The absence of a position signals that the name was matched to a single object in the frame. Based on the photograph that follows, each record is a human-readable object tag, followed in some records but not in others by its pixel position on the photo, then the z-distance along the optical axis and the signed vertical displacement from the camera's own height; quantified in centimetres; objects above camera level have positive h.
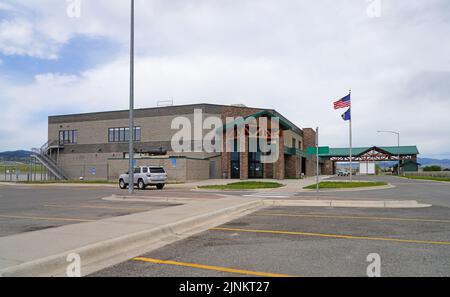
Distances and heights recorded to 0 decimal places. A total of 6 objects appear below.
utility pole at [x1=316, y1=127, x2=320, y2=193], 1933 +121
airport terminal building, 4159 +164
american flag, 2830 +467
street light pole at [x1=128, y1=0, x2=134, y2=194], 1819 +353
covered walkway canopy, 8700 +176
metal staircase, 5169 +13
